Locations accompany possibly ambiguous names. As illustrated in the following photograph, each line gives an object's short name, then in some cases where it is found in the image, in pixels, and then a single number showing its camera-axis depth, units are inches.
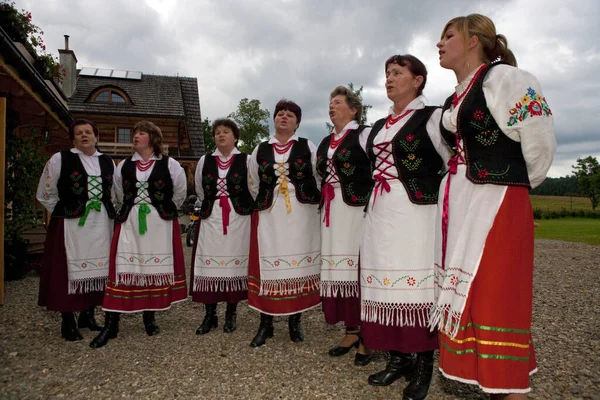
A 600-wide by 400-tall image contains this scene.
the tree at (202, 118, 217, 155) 1688.6
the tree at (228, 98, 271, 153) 1429.6
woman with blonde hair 71.7
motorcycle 485.1
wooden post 211.2
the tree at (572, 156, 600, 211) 1707.7
